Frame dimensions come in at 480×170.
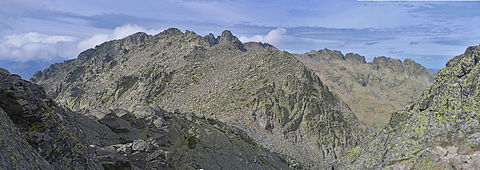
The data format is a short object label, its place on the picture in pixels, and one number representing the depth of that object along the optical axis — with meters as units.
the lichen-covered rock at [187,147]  19.03
